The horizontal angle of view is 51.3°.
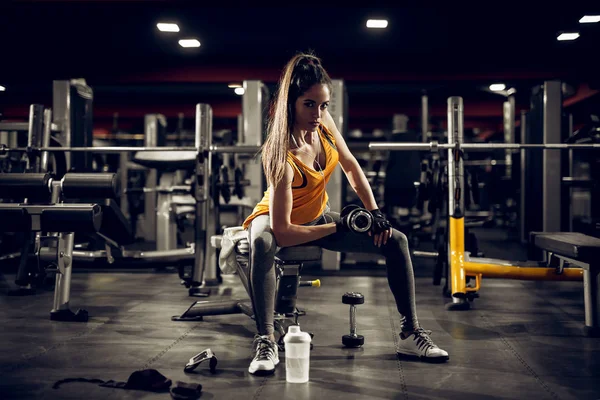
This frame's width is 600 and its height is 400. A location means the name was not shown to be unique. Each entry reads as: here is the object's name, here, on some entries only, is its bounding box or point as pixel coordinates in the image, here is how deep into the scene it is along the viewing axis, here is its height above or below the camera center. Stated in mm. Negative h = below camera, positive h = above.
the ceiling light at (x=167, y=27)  7355 +2043
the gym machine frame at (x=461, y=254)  3146 -300
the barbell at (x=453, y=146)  3328 +278
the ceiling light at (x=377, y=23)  7203 +2042
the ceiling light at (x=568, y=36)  7547 +1985
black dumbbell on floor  2412 -551
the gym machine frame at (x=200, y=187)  3779 +67
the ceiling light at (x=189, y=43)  8070 +2033
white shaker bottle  1962 -502
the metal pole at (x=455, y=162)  3410 +197
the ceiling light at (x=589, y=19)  6781 +1982
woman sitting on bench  2104 -61
